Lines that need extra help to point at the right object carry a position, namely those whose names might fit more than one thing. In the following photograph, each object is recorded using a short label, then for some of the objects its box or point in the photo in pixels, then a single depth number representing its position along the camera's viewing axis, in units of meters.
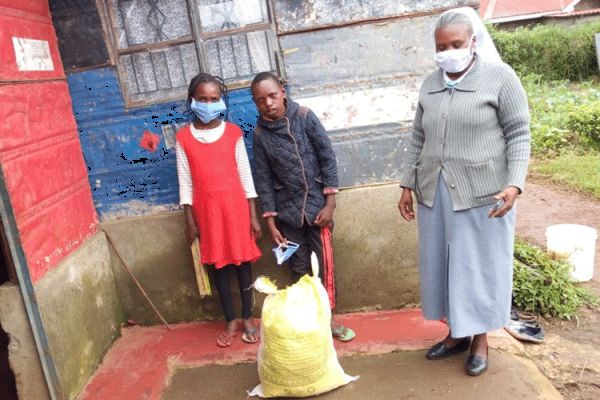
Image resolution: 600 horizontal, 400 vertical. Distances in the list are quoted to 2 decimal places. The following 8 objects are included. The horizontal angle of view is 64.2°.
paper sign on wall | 2.66
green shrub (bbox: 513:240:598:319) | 3.35
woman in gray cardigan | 2.26
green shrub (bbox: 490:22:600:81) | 16.02
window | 3.09
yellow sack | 2.41
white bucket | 3.68
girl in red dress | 2.96
